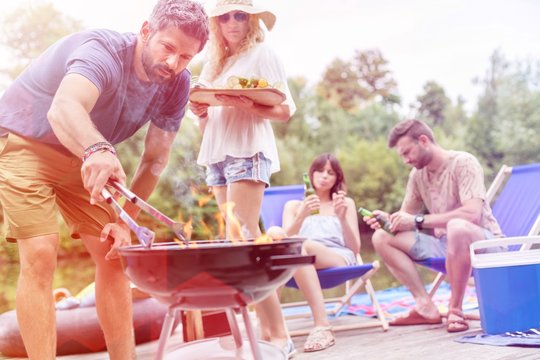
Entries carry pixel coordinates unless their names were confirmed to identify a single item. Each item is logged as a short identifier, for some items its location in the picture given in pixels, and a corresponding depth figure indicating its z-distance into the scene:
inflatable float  2.54
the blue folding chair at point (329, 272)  2.79
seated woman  2.70
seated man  2.75
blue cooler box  2.48
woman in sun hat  2.21
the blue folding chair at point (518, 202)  3.13
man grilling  1.61
